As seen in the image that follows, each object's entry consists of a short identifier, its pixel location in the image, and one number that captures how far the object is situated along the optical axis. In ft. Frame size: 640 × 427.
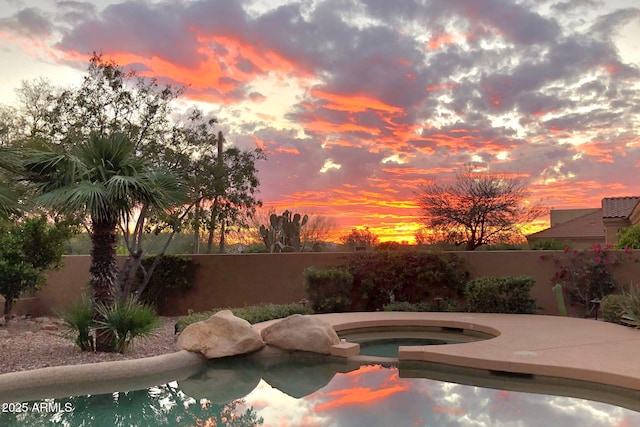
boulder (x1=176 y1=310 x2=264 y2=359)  28.55
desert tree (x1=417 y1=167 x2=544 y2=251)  93.40
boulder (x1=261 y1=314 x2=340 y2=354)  29.63
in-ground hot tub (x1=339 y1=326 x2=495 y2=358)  33.16
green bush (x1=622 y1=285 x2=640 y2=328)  33.64
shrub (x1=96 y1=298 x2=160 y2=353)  27.94
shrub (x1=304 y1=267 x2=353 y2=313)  45.91
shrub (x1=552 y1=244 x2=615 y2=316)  41.37
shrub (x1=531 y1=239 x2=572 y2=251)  53.88
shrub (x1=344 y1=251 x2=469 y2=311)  45.91
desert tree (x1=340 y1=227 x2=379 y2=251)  105.60
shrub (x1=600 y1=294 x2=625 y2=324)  36.19
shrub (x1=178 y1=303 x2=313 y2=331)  36.63
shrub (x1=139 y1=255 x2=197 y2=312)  52.84
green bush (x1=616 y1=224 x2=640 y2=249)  47.12
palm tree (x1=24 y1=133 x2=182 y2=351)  26.37
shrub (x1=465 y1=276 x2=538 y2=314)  41.78
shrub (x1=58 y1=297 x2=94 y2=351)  28.14
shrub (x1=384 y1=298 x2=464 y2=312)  44.39
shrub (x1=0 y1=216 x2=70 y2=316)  42.32
